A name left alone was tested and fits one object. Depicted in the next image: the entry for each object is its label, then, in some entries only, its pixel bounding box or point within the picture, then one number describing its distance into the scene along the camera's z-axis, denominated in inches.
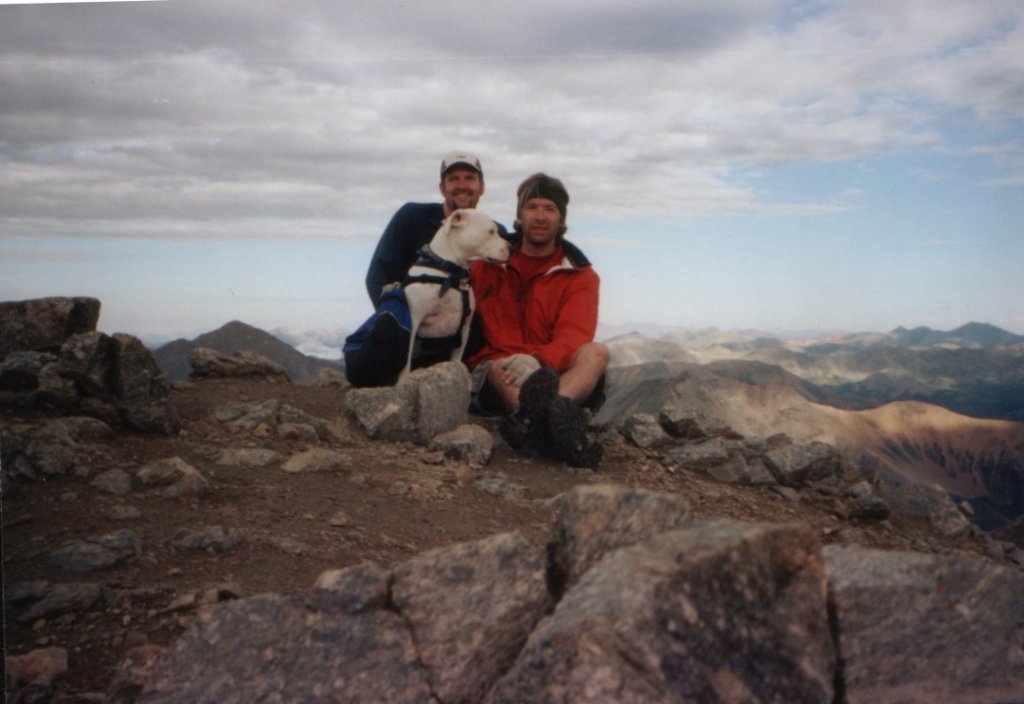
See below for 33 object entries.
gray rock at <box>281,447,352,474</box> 163.0
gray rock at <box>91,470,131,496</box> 138.3
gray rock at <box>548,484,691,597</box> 96.3
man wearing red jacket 188.5
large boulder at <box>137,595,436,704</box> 83.1
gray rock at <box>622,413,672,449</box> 226.7
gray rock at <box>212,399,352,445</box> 190.5
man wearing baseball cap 241.8
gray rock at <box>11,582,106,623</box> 99.2
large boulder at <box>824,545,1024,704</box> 84.1
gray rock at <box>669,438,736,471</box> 214.8
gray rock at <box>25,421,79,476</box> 142.0
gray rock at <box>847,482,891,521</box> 191.2
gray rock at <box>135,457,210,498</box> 139.7
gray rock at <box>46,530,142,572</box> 111.0
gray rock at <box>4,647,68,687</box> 89.1
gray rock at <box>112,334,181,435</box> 175.8
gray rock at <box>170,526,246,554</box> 118.3
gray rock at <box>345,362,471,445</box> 195.2
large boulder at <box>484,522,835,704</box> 75.0
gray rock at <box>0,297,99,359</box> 195.6
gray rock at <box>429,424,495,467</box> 182.9
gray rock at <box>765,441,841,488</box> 206.7
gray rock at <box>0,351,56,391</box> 175.0
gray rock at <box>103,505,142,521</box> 127.3
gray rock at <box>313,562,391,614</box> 90.4
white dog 213.8
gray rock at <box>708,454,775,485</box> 205.5
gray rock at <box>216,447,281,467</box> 163.0
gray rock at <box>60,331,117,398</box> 177.2
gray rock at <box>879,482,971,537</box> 192.1
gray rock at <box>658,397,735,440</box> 236.7
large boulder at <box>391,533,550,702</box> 86.4
